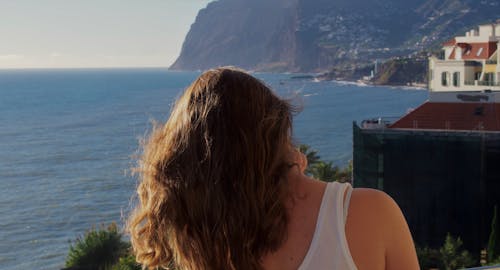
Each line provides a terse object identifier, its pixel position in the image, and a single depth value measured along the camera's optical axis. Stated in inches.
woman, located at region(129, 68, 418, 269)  49.3
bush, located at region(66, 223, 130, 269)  756.6
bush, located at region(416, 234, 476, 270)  569.0
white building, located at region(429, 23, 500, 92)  1077.1
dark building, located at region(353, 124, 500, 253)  645.3
